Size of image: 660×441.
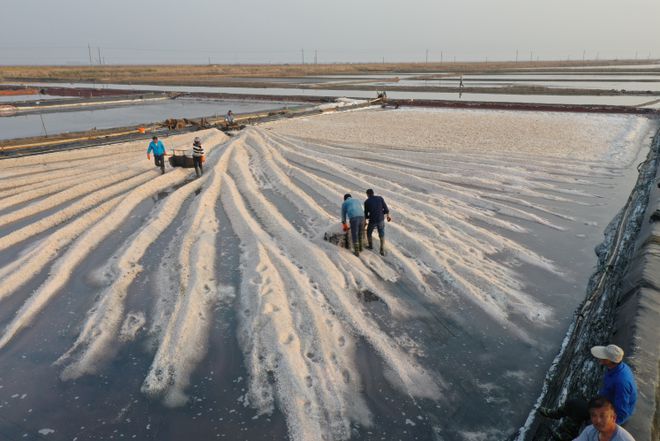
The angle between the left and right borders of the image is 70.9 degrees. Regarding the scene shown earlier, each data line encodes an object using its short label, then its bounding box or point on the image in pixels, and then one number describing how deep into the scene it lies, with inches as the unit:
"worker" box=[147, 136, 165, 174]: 673.6
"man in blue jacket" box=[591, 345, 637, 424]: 169.5
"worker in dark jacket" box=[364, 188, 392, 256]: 390.9
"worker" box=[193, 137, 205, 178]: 658.8
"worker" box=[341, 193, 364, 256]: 388.5
